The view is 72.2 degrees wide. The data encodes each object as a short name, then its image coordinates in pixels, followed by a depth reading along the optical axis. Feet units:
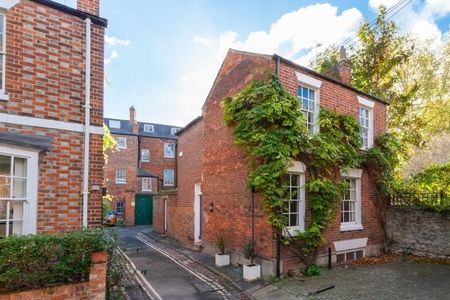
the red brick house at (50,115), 20.66
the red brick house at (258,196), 32.99
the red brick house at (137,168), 92.73
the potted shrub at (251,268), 30.21
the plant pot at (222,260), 36.24
